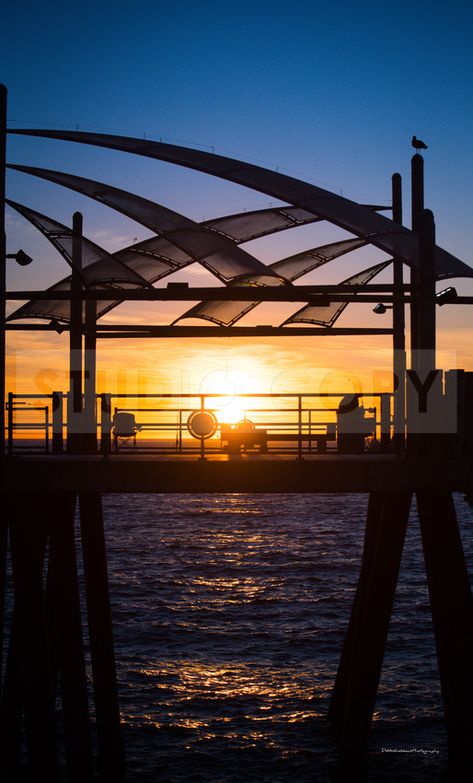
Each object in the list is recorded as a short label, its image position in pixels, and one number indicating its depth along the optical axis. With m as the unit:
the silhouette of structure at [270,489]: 14.62
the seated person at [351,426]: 19.41
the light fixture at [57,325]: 24.45
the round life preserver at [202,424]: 17.91
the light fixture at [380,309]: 26.36
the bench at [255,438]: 18.50
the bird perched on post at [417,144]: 21.28
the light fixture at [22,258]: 17.34
